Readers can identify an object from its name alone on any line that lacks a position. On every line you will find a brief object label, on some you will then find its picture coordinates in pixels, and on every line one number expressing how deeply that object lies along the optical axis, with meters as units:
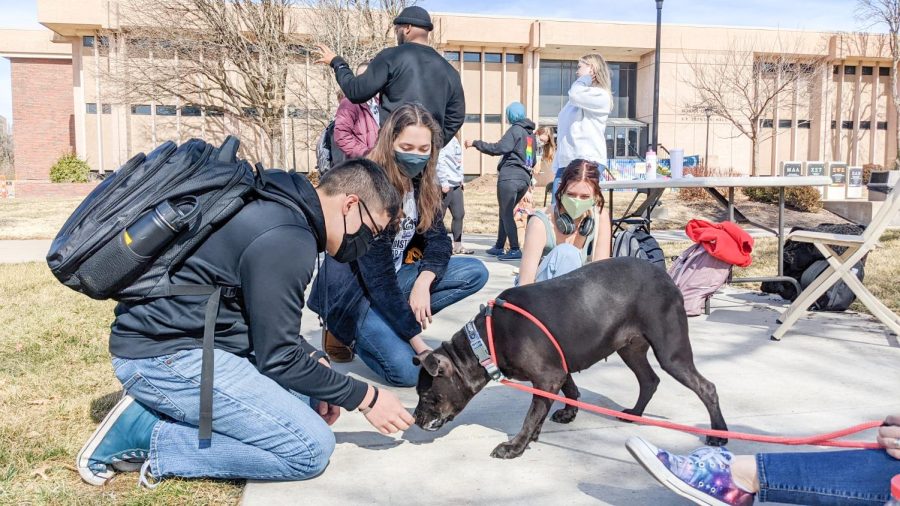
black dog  2.91
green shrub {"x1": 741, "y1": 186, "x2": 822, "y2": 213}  17.81
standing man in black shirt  4.68
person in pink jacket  4.79
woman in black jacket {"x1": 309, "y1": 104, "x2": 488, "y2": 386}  3.74
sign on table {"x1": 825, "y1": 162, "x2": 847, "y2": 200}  20.73
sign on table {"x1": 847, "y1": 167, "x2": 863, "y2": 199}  22.00
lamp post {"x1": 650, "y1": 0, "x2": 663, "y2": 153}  16.83
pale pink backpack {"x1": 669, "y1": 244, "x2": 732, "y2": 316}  5.11
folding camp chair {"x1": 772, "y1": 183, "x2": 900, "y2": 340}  4.30
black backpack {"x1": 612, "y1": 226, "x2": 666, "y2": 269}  5.86
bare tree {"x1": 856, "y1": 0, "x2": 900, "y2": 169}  32.88
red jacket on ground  5.00
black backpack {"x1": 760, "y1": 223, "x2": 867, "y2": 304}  5.88
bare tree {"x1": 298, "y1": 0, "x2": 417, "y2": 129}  25.08
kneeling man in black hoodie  2.34
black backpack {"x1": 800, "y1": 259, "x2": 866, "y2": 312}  5.57
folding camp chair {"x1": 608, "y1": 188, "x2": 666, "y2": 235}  6.87
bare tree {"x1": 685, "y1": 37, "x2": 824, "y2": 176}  32.53
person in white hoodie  6.34
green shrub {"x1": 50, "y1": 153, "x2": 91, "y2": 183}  27.75
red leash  2.14
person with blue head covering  8.58
